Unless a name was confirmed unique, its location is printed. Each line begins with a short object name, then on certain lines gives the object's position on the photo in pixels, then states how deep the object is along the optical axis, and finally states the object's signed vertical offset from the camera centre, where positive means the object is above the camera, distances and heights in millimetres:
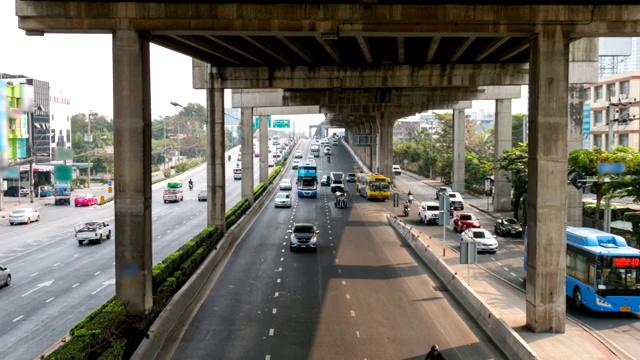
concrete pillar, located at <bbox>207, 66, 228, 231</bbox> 42000 -124
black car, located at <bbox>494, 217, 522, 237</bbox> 45531 -5381
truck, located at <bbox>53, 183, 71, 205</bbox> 71188 -4723
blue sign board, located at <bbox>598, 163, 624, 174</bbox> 35250 -955
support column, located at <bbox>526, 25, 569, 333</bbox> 21375 -806
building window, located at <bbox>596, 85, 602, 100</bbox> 75412 +6715
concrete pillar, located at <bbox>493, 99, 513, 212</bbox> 60375 +41
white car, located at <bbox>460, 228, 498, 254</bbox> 37594 -5158
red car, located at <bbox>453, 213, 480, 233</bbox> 46812 -5139
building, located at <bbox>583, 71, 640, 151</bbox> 68125 +4692
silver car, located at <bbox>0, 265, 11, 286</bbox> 30055 -5766
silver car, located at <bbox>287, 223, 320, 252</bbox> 38375 -5209
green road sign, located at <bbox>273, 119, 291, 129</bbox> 120375 +4963
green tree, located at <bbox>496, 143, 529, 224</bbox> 50688 -1302
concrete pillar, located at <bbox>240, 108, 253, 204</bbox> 65062 +1420
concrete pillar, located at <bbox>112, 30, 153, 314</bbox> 22172 -568
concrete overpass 21453 +3928
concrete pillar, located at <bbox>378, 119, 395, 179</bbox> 92000 +389
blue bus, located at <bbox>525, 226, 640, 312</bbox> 22750 -4362
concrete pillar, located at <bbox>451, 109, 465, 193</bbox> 80188 +673
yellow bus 72312 -4024
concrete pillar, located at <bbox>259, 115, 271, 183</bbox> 83750 +262
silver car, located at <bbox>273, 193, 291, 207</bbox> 63703 -4862
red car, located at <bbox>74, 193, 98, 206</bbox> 69875 -5186
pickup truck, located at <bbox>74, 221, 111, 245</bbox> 43844 -5454
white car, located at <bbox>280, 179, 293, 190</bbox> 78750 -4098
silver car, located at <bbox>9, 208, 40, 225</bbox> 55719 -5529
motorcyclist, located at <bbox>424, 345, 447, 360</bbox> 15734 -4894
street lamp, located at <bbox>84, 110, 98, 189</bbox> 62122 +326
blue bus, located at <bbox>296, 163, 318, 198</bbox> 74312 -3970
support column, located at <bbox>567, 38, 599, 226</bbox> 40250 +3907
